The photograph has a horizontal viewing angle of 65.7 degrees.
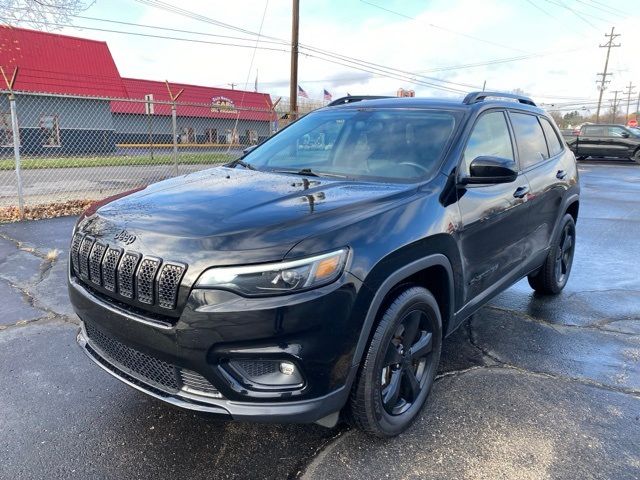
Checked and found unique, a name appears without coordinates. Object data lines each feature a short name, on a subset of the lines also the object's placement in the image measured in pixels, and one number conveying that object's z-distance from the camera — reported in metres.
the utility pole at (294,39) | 17.88
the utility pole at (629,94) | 87.38
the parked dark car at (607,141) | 22.34
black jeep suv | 2.08
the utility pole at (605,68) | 59.08
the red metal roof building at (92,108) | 24.38
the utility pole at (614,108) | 79.88
